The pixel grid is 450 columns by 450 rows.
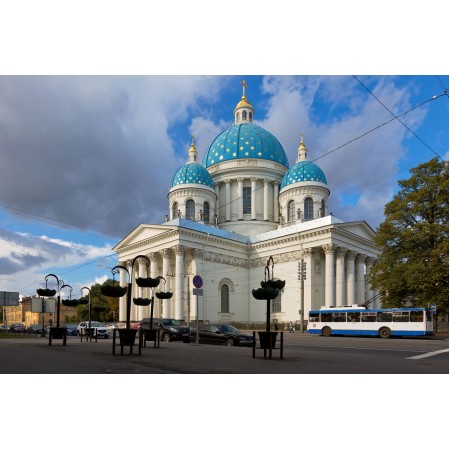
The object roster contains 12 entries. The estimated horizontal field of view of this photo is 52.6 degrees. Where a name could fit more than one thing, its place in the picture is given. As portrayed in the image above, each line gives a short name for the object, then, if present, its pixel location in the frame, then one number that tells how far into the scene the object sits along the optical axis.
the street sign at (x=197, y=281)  20.80
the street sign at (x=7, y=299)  36.59
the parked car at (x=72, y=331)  45.53
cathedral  48.02
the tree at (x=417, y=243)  29.91
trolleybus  29.67
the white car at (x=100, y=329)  35.62
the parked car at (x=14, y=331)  45.51
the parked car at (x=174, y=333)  26.96
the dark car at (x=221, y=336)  22.27
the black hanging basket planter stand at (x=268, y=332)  12.55
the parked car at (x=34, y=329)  49.55
